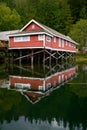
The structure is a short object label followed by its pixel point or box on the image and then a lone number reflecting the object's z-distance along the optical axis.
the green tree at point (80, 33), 21.46
